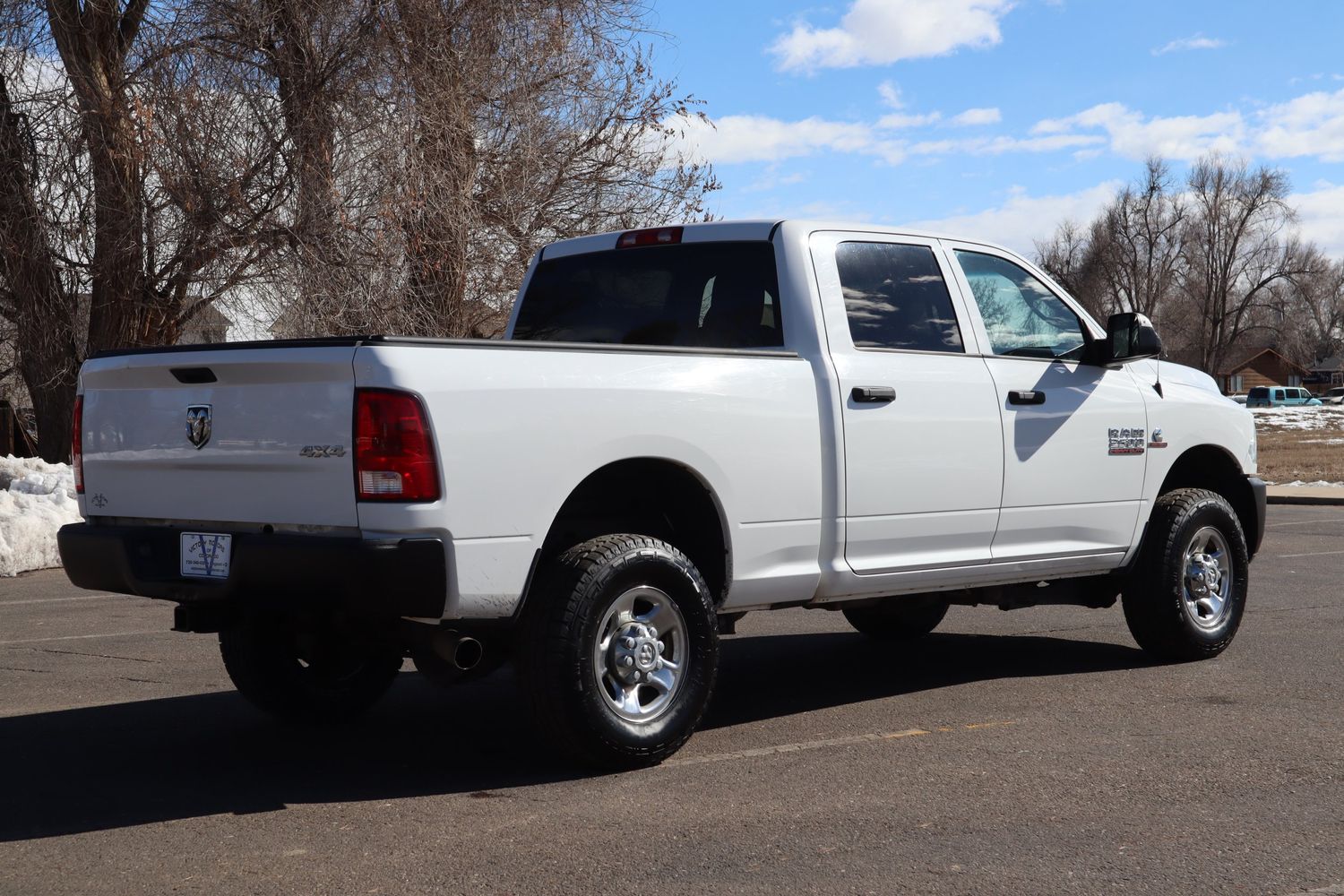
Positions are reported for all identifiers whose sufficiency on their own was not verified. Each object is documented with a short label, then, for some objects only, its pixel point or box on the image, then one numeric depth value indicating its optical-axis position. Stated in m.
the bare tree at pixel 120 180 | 15.88
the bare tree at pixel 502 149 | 17.06
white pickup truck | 5.00
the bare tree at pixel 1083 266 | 91.12
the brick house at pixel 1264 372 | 130.25
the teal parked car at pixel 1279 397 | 95.50
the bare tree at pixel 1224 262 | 88.25
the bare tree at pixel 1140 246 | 90.69
